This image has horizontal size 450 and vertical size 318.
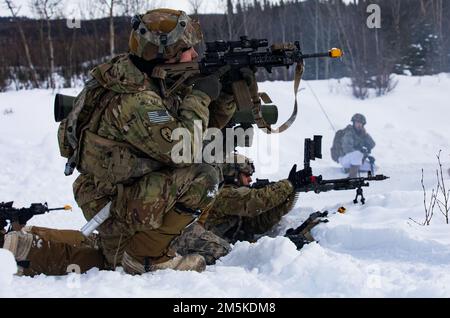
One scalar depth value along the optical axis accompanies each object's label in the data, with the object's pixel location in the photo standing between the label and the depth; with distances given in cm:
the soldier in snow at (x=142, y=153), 553
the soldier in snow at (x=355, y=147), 1902
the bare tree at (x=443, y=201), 762
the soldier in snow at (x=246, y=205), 888
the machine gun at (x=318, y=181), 945
